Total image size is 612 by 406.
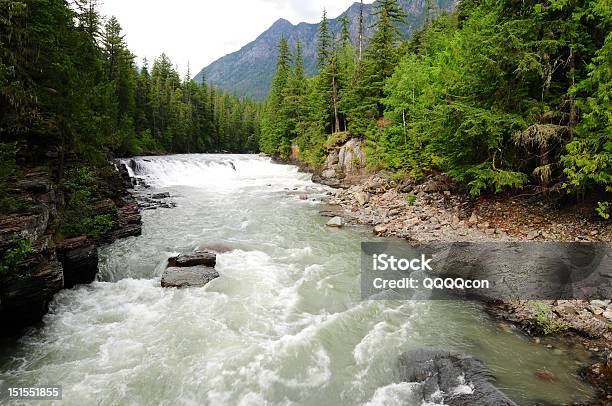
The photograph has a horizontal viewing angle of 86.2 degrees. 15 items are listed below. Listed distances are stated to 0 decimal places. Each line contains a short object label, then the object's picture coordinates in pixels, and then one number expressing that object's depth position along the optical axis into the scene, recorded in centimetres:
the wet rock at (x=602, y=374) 559
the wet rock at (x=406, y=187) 1944
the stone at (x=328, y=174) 3144
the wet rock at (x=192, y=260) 1134
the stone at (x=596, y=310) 722
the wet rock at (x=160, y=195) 2433
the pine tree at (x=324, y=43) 3914
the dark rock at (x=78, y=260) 966
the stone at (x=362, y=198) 2045
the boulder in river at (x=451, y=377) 543
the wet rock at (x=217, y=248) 1330
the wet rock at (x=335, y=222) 1676
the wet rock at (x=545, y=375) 594
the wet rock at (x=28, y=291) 706
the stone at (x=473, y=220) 1277
